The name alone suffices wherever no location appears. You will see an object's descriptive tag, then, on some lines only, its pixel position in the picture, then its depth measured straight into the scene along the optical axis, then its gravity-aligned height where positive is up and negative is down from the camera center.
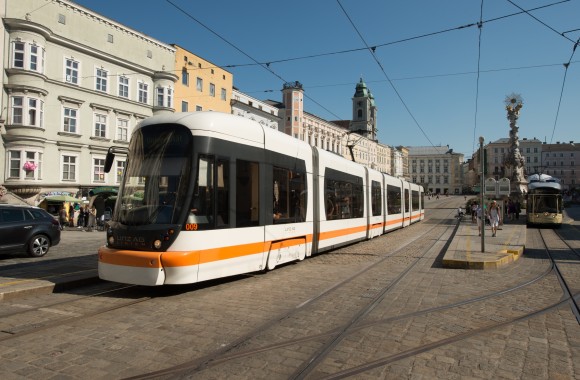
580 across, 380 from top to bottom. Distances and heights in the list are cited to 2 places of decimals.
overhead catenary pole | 12.90 +0.89
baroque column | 42.78 +5.45
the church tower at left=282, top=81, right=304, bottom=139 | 72.94 +17.05
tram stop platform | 10.81 -1.46
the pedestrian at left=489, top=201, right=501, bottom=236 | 19.52 -0.53
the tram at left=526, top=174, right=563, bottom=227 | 28.36 -0.02
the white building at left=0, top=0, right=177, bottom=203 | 27.23 +8.63
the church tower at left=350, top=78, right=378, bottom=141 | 119.81 +27.84
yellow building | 41.00 +13.03
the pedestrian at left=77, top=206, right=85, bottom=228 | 27.28 -0.81
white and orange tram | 6.95 +0.06
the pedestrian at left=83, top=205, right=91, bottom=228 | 26.52 -0.64
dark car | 11.47 -0.67
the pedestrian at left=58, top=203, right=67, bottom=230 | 25.47 -0.60
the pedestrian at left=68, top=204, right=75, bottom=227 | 28.79 -0.67
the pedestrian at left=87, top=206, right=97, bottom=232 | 25.62 -0.86
